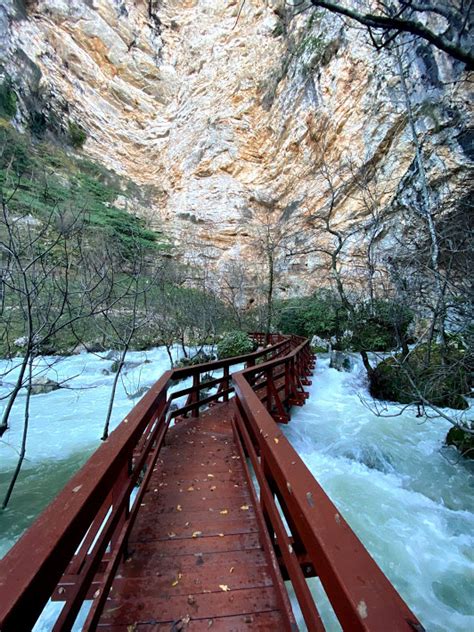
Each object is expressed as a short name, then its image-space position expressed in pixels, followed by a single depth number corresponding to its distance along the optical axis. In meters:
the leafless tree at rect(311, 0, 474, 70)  2.44
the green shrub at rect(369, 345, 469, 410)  6.24
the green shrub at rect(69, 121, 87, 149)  23.56
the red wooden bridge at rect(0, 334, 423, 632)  0.71
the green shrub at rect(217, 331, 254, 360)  11.41
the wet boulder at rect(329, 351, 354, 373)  10.04
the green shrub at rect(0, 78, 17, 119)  18.34
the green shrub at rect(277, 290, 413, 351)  10.38
